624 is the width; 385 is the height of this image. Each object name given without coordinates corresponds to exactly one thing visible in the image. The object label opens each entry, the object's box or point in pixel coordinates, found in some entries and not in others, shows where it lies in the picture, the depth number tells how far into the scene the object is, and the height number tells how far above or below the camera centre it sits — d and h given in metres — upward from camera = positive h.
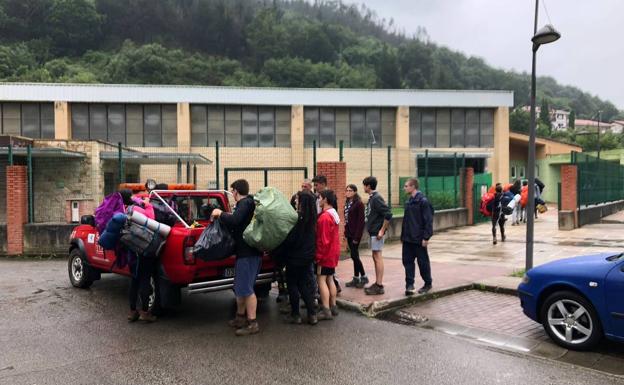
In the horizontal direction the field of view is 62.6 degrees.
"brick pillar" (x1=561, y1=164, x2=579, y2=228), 16.42 -0.20
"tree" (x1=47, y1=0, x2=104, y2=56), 93.31 +29.31
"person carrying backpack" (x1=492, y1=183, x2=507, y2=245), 13.93 -0.80
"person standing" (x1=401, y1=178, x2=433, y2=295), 7.41 -0.74
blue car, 5.08 -1.23
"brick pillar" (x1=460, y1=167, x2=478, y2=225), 19.27 -0.31
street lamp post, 8.04 +0.36
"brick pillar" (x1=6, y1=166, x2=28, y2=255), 13.37 -0.71
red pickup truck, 6.36 -1.07
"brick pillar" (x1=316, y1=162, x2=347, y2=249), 12.30 +0.13
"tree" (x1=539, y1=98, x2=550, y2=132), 104.88 +14.05
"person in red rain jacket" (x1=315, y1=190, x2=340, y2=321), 6.74 -0.88
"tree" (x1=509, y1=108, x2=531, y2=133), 78.81 +9.50
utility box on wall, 14.56 -0.75
